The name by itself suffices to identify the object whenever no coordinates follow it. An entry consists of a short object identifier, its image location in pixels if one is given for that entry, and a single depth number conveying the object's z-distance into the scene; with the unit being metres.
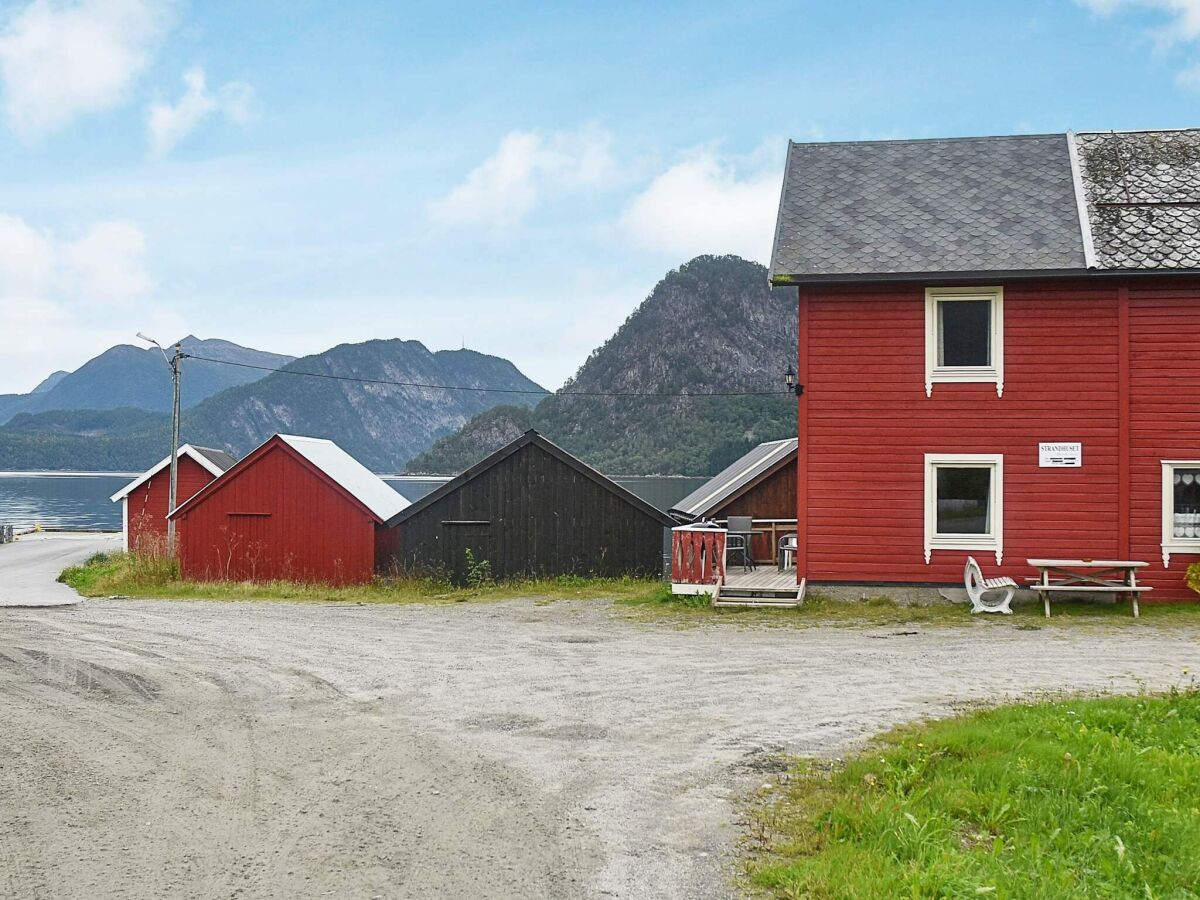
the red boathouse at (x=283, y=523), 28.14
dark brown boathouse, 26.11
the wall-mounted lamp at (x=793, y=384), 19.28
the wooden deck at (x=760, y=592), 18.62
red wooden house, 18.31
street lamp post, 29.44
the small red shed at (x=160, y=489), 42.00
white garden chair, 17.64
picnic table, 17.44
